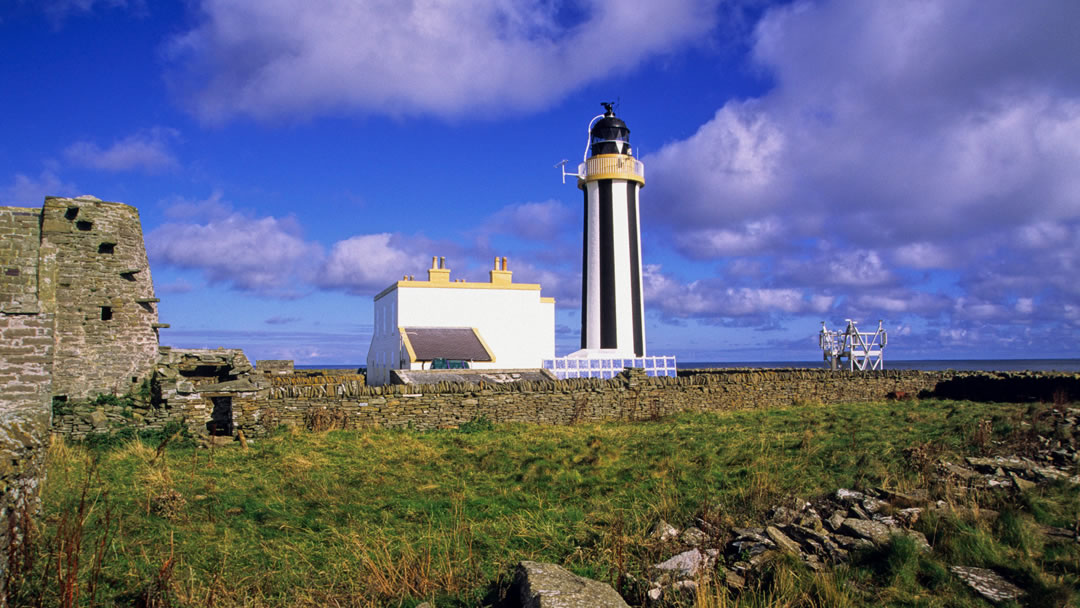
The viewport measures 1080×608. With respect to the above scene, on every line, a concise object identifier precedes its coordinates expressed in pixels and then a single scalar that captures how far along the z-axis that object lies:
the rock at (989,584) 5.77
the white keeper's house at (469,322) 27.09
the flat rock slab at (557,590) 4.95
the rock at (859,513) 7.42
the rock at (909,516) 7.25
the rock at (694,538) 6.91
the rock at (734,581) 5.97
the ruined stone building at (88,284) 13.52
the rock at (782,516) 7.49
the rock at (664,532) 7.01
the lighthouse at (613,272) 27.64
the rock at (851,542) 6.61
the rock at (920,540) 6.56
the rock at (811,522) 7.25
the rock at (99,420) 13.71
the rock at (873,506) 7.61
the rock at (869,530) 6.70
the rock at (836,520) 7.22
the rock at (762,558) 6.30
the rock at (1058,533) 6.84
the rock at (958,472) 8.76
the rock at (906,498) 7.75
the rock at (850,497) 7.92
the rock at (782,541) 6.50
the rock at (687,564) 6.12
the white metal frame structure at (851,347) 34.09
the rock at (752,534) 6.77
